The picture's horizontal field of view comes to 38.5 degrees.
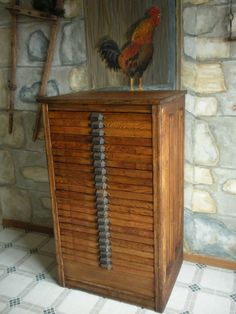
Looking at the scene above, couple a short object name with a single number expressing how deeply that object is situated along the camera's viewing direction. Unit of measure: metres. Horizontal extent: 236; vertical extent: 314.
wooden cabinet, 1.64
